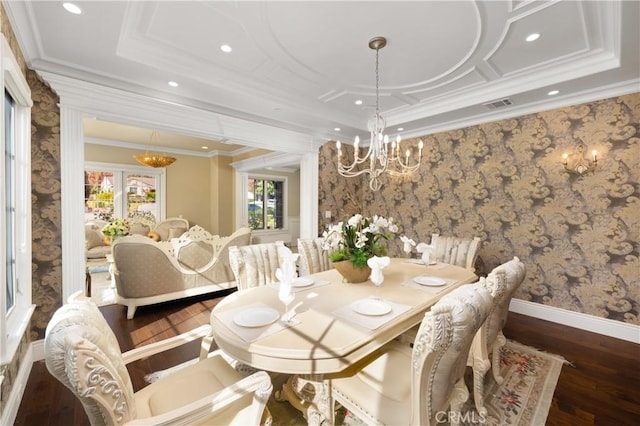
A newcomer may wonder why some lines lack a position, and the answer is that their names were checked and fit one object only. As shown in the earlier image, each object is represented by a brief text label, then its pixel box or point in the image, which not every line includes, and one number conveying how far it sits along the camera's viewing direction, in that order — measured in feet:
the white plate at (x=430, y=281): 6.66
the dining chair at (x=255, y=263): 7.38
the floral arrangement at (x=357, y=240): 6.60
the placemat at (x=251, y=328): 4.13
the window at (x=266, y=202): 25.11
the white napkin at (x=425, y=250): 8.19
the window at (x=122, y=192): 19.60
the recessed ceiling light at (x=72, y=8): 5.60
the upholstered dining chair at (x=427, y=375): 3.32
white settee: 10.11
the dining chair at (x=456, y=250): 9.63
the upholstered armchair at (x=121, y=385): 2.68
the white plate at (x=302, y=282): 6.54
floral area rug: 5.54
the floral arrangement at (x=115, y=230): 14.70
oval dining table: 3.76
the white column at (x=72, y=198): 8.04
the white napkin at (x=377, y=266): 5.63
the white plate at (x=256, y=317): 4.46
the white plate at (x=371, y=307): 4.89
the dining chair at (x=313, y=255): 9.12
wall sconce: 9.41
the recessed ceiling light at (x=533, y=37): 7.07
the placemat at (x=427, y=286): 6.37
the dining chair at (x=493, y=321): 4.79
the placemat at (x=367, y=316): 4.52
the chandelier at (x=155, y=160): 17.02
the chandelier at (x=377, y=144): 7.47
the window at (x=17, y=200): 6.02
